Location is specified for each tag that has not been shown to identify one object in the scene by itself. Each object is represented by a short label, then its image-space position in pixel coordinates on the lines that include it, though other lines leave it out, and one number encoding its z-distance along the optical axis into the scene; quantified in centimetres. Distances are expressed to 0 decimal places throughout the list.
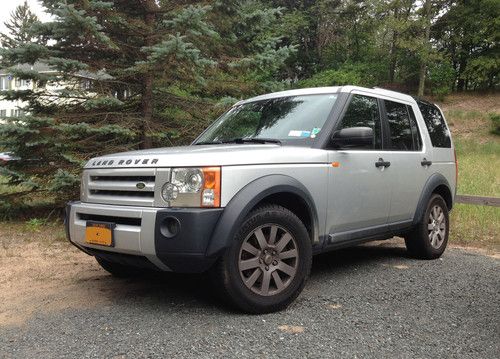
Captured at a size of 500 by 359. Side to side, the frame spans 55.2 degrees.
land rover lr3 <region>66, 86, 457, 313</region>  334
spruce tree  721
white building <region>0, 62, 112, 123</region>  751
